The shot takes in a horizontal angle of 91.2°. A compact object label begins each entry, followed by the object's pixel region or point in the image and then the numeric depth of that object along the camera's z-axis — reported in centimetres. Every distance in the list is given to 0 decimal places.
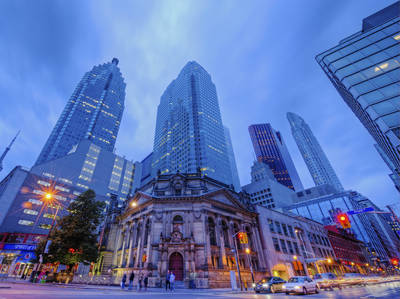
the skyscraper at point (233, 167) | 13508
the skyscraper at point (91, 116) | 13138
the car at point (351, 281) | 2663
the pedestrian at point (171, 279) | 2341
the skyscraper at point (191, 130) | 10206
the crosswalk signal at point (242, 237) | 2540
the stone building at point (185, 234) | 3219
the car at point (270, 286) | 2203
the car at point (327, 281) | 2411
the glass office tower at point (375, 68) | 1969
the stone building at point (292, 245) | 4397
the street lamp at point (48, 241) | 2045
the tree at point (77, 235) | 2867
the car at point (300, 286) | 1791
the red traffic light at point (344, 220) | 1992
